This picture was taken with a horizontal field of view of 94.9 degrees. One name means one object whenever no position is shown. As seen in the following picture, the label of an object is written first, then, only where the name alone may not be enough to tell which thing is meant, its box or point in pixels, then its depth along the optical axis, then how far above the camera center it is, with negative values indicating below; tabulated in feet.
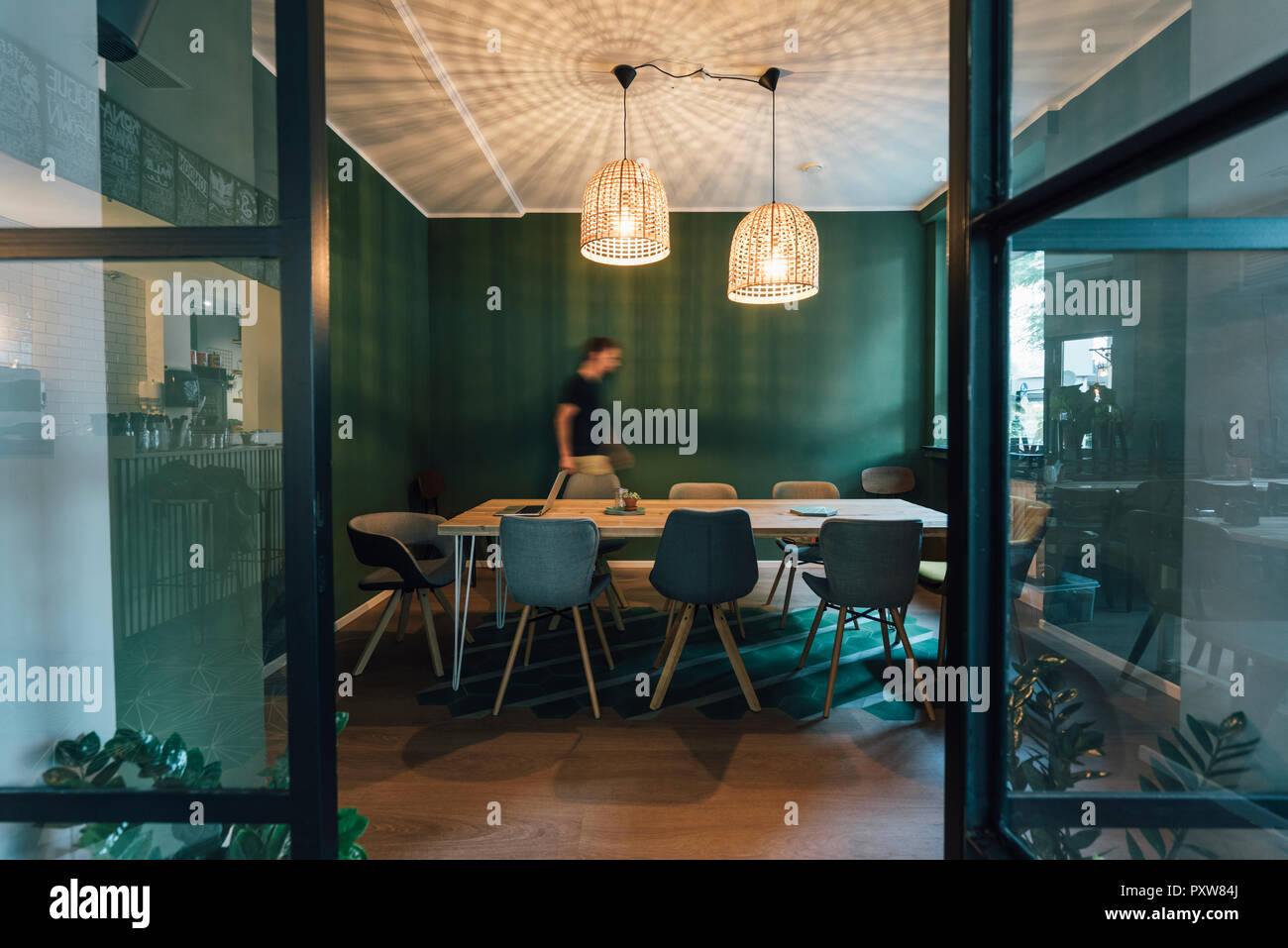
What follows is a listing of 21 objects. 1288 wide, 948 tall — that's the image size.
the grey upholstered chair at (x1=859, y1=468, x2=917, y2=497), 19.27 -1.10
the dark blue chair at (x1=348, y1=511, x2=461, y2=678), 10.30 -2.03
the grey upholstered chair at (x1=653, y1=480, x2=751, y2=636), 14.94 -1.12
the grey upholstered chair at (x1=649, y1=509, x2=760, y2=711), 9.41 -1.82
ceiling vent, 4.29 +3.02
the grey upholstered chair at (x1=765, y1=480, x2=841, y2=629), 14.47 -1.19
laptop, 11.17 -1.22
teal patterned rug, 9.96 -4.30
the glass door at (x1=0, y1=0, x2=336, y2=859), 3.99 +0.05
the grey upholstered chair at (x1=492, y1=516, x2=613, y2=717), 9.16 -1.76
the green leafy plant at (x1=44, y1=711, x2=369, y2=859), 4.05 -2.34
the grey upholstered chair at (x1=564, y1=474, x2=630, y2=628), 15.12 -1.04
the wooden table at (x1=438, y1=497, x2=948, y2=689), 10.18 -1.31
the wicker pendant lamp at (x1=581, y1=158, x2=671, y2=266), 12.33 +5.06
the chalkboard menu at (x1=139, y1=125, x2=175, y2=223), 4.32 +2.02
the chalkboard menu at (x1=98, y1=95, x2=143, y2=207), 4.47 +2.28
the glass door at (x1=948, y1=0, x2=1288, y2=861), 3.84 +0.00
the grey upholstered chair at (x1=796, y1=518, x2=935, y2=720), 9.16 -1.81
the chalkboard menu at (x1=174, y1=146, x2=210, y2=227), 4.14 +1.87
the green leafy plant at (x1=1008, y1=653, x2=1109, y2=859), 3.91 -2.11
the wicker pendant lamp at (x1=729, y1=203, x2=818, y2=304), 13.39 +4.55
